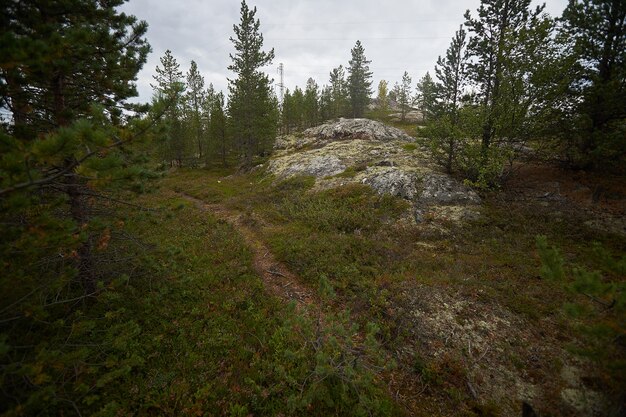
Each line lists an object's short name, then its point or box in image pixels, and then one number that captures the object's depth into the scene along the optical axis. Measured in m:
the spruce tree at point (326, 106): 57.41
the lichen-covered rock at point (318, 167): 24.58
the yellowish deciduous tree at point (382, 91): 97.49
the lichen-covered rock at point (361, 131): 36.57
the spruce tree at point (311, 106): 51.97
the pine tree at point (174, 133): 36.50
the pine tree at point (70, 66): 4.89
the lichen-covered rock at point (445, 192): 16.80
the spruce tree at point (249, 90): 29.62
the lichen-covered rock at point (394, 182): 17.88
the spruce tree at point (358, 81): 52.76
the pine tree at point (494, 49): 14.91
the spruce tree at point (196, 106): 40.41
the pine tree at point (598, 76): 12.98
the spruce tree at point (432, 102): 22.66
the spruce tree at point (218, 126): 38.22
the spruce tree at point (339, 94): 57.03
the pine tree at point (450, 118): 17.83
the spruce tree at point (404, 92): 64.50
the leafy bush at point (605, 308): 3.64
